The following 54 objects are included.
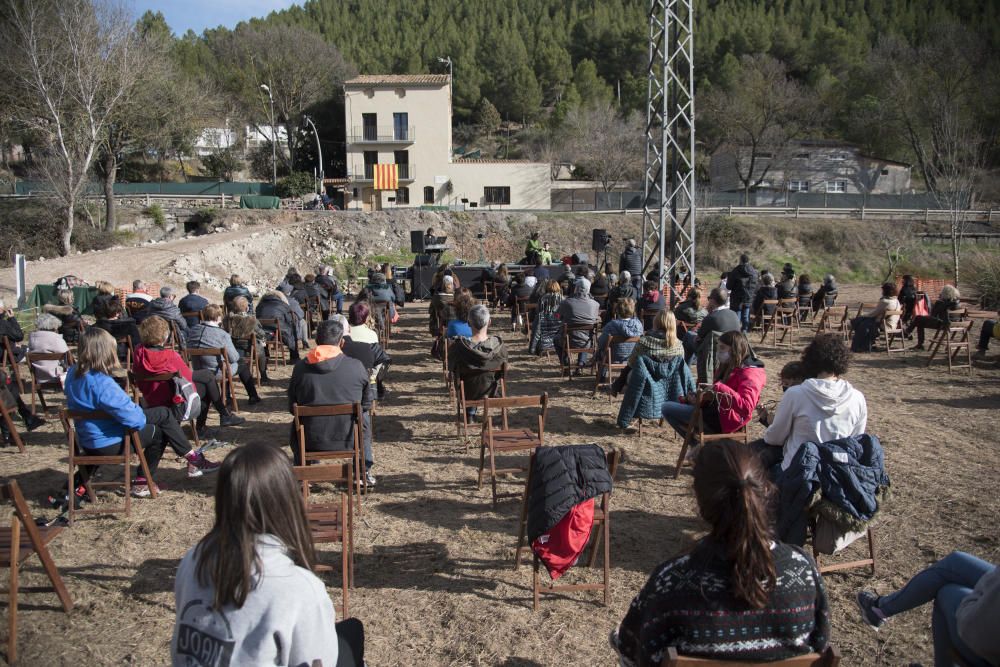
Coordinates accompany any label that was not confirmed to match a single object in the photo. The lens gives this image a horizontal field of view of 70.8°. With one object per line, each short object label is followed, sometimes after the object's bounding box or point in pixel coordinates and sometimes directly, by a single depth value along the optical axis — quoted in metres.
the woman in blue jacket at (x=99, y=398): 4.54
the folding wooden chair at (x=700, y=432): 5.04
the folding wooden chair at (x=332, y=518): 3.49
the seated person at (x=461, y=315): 7.45
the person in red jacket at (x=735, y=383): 4.99
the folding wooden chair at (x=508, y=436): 4.80
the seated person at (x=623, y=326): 7.61
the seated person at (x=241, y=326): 7.84
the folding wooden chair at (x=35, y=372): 7.01
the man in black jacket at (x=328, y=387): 4.83
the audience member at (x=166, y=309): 8.22
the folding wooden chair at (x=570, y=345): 8.59
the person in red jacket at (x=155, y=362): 5.38
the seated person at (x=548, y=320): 9.67
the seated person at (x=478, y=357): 6.16
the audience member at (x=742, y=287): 11.95
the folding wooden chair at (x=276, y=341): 9.46
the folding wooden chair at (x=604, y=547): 3.68
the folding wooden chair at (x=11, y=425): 5.96
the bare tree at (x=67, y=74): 27.09
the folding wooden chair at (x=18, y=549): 3.20
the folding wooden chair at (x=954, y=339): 9.16
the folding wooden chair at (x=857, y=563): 3.93
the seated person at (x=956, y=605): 2.25
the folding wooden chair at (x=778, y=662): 2.04
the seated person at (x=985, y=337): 10.23
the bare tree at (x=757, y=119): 45.47
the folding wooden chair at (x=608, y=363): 7.60
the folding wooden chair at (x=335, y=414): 4.61
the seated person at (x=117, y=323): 7.62
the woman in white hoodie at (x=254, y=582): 1.79
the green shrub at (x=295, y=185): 40.19
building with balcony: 40.41
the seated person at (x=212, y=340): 6.75
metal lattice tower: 13.02
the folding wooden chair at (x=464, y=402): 5.99
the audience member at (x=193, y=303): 9.71
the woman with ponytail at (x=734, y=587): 2.01
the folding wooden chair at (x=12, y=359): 7.17
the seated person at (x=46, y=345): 7.16
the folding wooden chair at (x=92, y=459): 4.53
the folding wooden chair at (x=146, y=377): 5.35
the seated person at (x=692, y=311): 8.65
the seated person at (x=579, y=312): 8.60
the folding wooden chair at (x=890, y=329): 10.34
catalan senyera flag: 40.81
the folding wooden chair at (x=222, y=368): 6.66
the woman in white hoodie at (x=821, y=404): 3.81
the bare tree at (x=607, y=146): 45.84
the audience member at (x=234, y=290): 9.83
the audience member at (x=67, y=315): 9.34
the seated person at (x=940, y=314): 9.85
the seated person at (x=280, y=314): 9.55
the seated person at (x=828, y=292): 12.64
